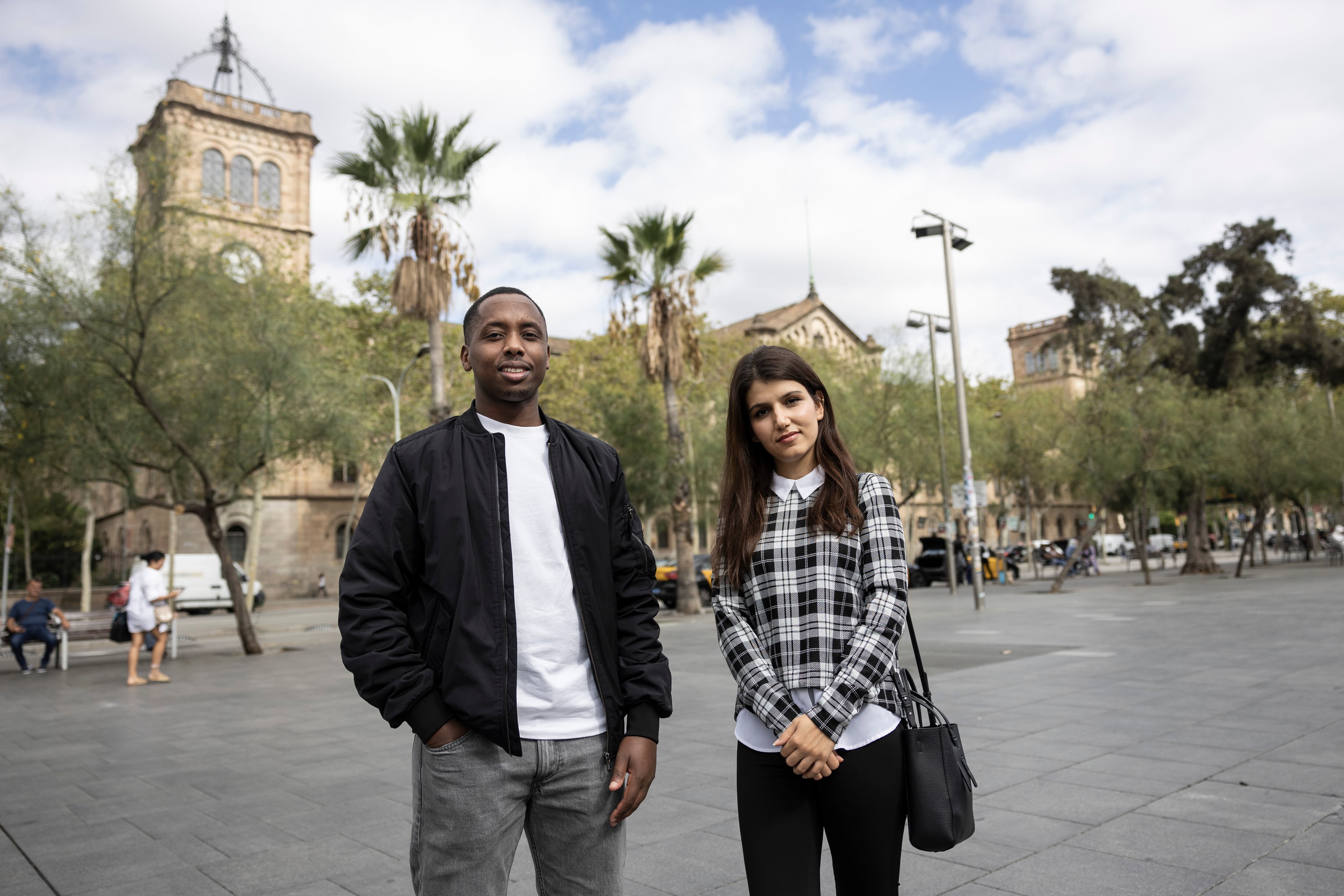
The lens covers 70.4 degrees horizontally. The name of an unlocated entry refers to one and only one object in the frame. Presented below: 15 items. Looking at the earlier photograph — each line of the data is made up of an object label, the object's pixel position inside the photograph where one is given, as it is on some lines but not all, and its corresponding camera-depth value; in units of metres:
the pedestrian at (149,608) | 12.84
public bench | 15.33
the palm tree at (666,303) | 21.62
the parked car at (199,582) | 36.09
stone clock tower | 45.69
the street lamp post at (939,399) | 26.17
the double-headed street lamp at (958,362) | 20.89
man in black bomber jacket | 1.98
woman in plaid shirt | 2.17
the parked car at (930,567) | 35.81
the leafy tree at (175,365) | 14.74
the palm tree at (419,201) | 17.48
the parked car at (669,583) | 26.39
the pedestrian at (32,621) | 14.91
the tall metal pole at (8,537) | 25.80
